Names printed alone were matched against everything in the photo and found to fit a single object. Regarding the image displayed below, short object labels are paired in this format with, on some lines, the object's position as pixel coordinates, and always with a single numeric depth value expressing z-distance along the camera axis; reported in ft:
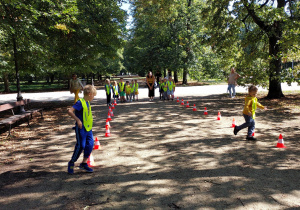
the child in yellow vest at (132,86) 55.21
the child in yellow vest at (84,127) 14.76
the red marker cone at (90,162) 16.47
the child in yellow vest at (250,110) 20.89
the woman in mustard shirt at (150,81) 52.75
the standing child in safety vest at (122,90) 53.47
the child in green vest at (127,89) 55.31
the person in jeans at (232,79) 52.54
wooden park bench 25.99
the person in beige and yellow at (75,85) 41.11
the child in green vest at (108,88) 45.55
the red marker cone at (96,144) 20.40
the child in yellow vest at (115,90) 52.99
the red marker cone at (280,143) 19.58
